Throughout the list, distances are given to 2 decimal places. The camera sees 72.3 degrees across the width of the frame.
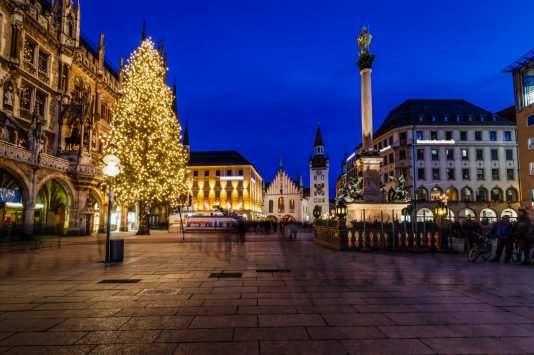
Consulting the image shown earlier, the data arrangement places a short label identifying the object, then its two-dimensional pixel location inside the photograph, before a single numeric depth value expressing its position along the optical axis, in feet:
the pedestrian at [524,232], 45.03
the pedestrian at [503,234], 46.68
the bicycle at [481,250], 46.94
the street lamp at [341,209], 78.28
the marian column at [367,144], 83.35
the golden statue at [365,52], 91.81
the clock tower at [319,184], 351.87
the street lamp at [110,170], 45.93
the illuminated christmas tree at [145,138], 107.24
